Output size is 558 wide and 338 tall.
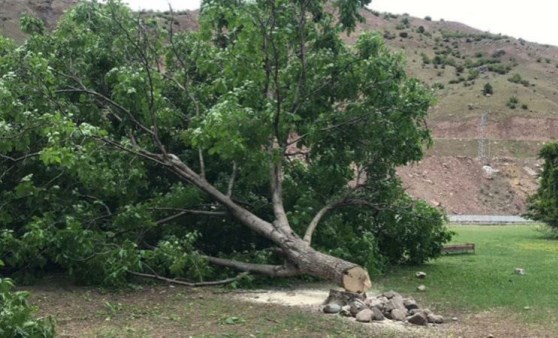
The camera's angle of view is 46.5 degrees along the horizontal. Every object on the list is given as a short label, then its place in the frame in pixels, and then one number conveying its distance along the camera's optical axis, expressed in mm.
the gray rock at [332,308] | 6809
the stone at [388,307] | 6711
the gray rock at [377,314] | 6518
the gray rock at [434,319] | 6512
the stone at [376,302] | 6762
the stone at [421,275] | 9541
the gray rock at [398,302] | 6738
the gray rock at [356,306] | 6635
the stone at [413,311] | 6652
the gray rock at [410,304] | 6836
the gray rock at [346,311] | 6680
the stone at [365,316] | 6395
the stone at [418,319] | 6406
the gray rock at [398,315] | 6557
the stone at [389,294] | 7055
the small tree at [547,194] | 18875
